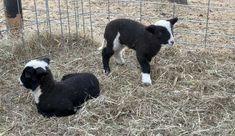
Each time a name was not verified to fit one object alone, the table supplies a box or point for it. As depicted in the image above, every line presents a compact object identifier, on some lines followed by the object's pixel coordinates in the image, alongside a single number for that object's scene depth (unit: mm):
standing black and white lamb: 3560
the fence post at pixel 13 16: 4583
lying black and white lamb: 3165
